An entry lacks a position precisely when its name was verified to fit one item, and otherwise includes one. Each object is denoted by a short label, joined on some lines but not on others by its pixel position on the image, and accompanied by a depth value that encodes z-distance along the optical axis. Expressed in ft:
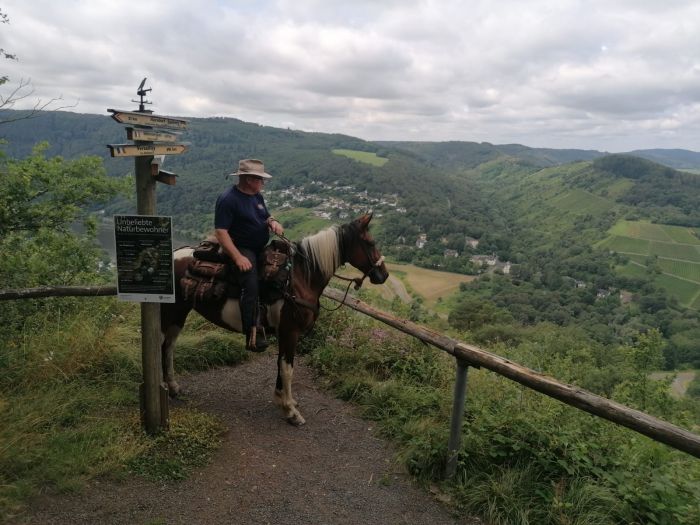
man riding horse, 13.80
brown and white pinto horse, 15.10
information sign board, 11.63
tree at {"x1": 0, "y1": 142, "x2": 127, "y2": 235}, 27.40
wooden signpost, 11.09
